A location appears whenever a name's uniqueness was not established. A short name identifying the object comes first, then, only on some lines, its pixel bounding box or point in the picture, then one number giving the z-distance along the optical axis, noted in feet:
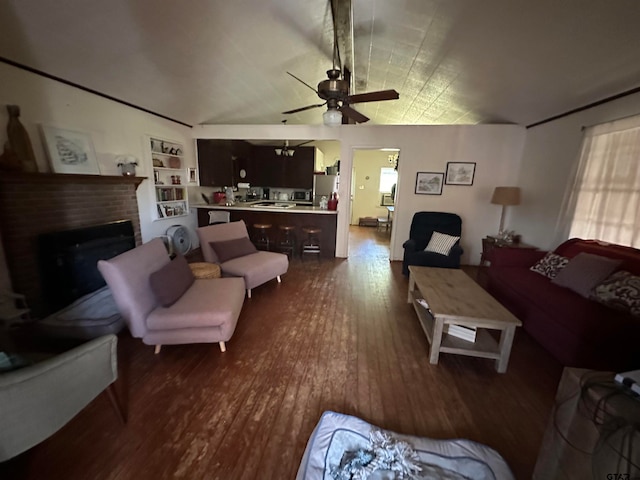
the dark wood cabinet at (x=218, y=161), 16.96
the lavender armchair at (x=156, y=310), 6.15
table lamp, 12.91
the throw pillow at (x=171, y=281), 6.73
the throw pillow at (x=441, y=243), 12.22
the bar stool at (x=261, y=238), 16.70
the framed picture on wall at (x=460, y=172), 14.53
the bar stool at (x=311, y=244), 16.35
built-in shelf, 13.61
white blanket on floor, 3.86
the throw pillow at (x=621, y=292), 6.39
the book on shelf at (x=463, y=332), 6.87
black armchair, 13.11
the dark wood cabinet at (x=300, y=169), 21.53
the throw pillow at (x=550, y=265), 8.89
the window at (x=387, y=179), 27.94
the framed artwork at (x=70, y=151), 8.57
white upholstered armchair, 3.22
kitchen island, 15.88
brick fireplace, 7.52
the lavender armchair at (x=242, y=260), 9.98
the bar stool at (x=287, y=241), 16.48
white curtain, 8.22
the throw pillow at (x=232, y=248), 10.66
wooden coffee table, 6.28
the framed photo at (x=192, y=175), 16.12
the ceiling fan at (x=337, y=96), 7.77
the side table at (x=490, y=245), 12.97
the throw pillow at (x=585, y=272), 7.36
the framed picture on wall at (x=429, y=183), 14.84
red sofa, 5.83
